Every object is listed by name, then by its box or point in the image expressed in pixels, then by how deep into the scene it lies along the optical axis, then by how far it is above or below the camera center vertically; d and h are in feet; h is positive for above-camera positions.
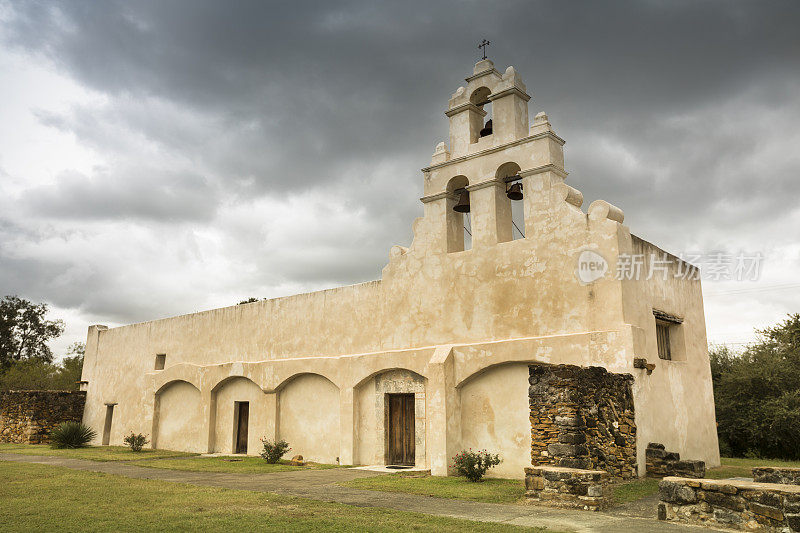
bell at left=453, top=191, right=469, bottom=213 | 51.08 +17.00
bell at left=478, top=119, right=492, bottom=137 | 50.87 +23.27
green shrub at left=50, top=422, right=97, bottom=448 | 68.54 -3.78
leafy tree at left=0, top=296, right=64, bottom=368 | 132.87 +16.34
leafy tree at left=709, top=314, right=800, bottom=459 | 57.41 +0.20
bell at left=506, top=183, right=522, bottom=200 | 48.14 +17.10
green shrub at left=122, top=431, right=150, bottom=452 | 64.23 -4.18
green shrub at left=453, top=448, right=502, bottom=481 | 38.88 -3.90
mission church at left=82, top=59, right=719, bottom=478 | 39.47 +5.19
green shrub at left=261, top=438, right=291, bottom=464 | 51.83 -4.13
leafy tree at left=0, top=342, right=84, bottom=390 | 113.29 +5.36
